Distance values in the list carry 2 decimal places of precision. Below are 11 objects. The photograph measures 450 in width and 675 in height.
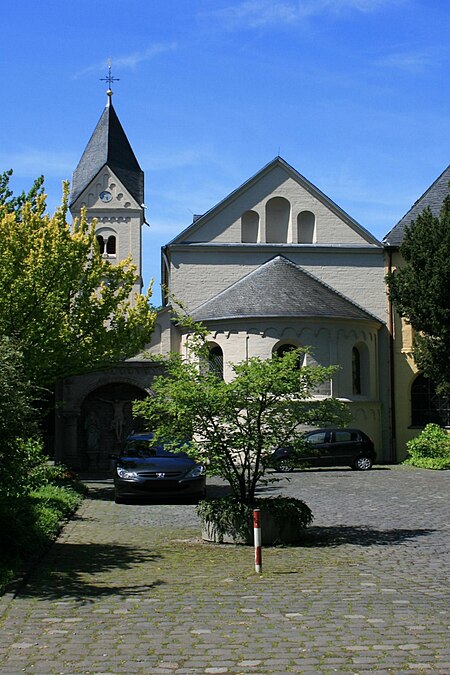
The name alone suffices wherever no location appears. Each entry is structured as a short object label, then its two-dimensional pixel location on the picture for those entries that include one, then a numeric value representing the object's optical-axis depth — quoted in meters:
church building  31.98
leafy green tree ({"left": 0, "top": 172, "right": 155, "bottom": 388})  19.20
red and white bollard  9.80
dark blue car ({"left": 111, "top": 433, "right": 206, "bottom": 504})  17.84
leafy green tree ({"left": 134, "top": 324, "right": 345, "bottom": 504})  12.69
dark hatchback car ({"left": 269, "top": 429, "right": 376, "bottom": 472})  29.02
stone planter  12.37
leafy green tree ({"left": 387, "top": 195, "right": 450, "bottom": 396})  29.31
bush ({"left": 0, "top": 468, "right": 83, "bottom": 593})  10.06
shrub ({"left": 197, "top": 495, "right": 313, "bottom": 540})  12.41
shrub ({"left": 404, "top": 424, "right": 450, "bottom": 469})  30.67
